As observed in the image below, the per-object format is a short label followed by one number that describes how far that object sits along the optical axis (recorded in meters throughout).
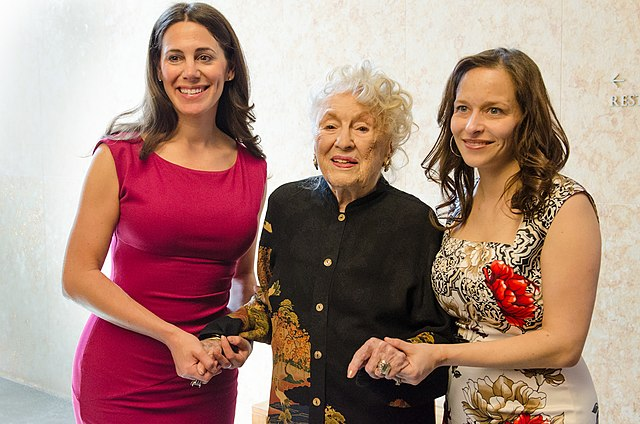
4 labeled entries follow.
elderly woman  1.88
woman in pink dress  2.10
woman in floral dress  1.76
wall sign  2.88
